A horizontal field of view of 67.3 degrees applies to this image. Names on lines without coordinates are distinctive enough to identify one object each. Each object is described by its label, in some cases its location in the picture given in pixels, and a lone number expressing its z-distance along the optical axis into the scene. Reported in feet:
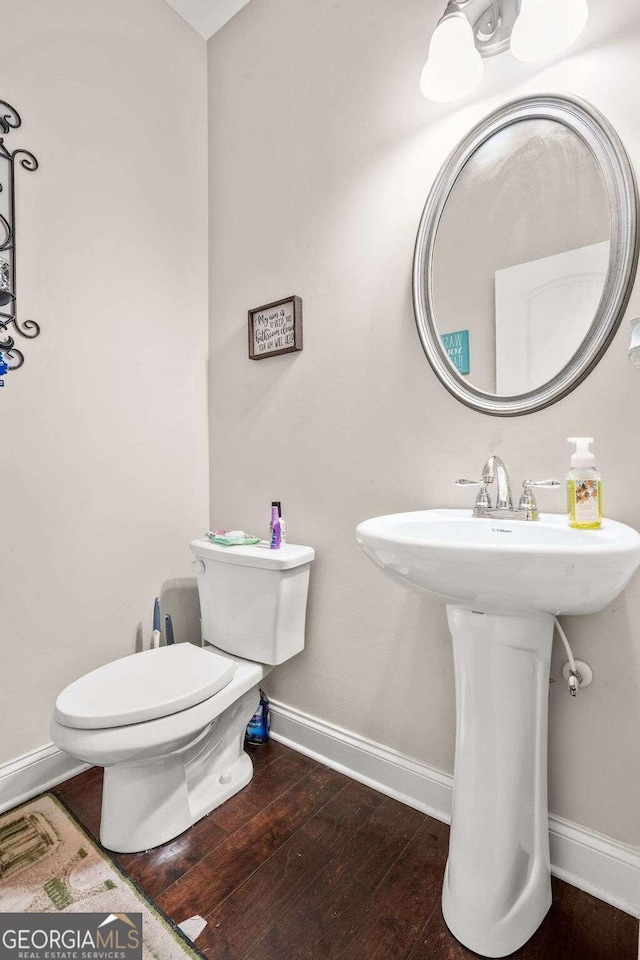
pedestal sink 3.06
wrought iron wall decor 4.41
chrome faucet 3.49
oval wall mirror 3.46
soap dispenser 3.04
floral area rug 3.22
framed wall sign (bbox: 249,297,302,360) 5.24
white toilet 3.53
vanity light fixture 3.47
